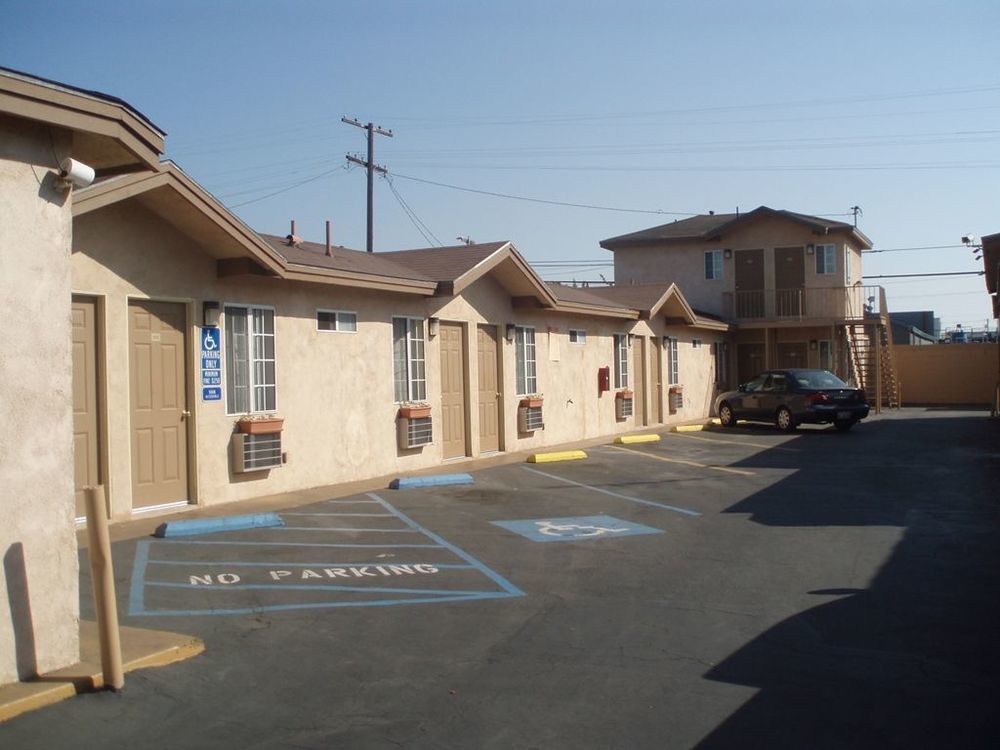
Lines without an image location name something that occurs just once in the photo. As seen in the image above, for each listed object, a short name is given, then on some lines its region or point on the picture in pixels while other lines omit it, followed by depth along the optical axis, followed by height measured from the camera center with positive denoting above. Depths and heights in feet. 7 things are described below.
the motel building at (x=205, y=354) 19.24 +0.77
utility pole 121.70 +25.49
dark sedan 80.48 -3.29
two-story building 112.06 +8.59
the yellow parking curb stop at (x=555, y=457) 59.00 -5.46
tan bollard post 18.75 -4.18
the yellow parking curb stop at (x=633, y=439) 70.38 -5.36
